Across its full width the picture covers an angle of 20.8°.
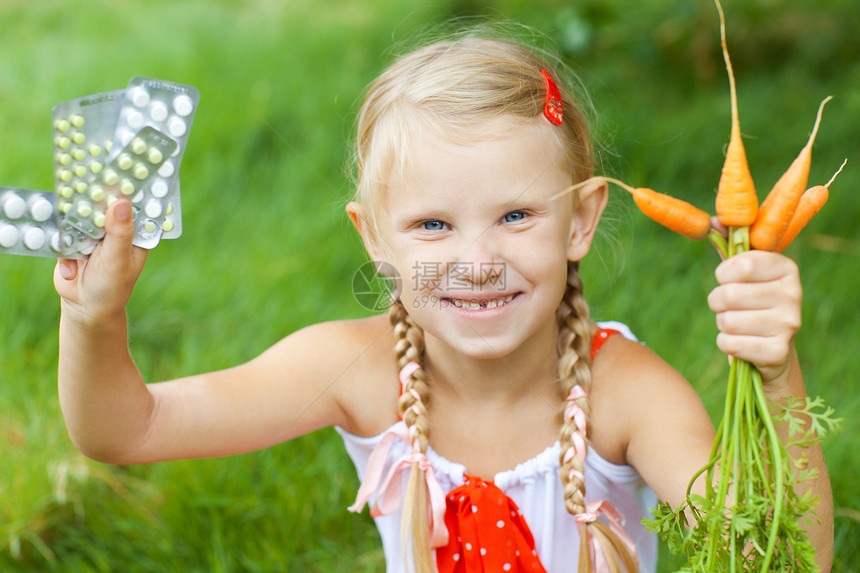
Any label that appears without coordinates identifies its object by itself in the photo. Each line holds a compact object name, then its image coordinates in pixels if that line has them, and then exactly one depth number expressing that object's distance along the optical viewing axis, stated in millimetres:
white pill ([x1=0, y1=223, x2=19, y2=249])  1189
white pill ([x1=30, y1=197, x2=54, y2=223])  1193
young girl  1283
